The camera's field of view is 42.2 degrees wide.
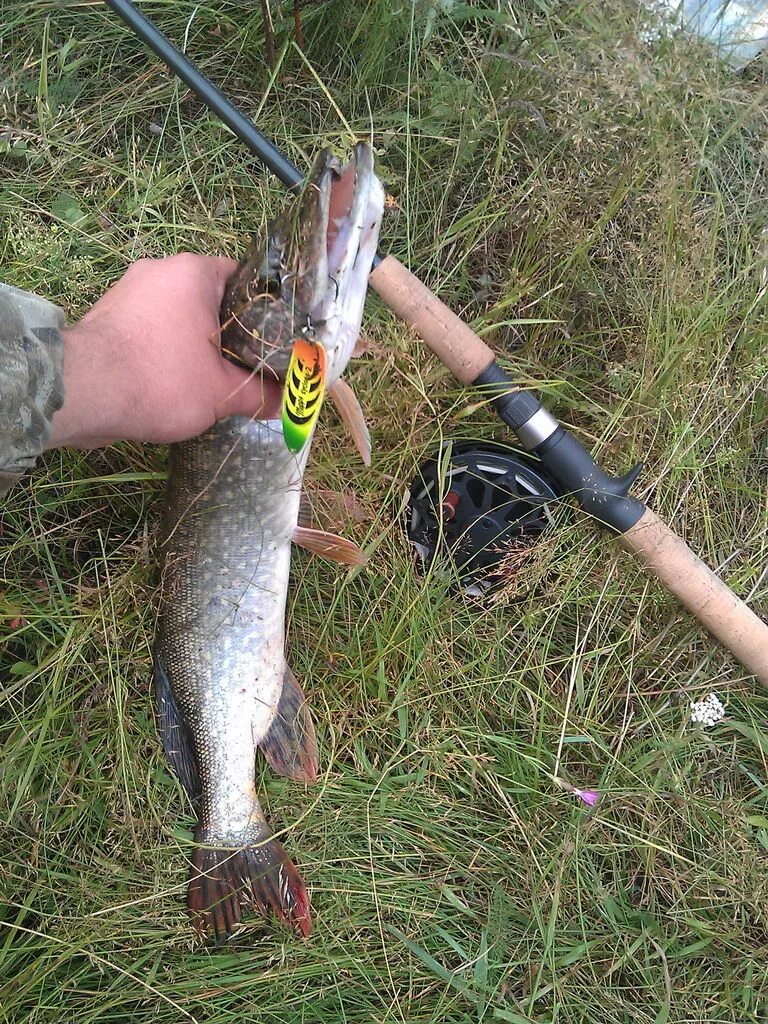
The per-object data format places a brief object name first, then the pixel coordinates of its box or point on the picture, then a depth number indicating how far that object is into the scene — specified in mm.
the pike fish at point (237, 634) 590
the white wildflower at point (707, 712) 708
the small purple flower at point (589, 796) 677
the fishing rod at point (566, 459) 627
